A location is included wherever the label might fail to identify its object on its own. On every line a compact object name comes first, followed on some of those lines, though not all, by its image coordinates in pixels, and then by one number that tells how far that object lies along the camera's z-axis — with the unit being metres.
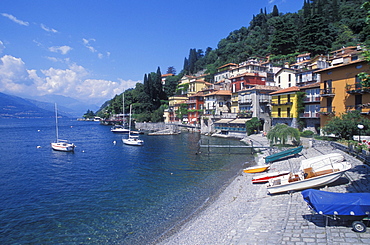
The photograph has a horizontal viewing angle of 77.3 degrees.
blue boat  9.88
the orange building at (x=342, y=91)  31.52
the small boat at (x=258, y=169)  25.67
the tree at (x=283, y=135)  34.62
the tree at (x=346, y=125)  28.50
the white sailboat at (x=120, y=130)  82.61
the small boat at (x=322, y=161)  17.80
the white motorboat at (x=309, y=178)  15.84
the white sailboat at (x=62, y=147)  45.47
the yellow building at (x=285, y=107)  47.75
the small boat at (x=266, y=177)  21.38
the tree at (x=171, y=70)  186.98
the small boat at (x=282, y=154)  28.71
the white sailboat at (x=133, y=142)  51.91
